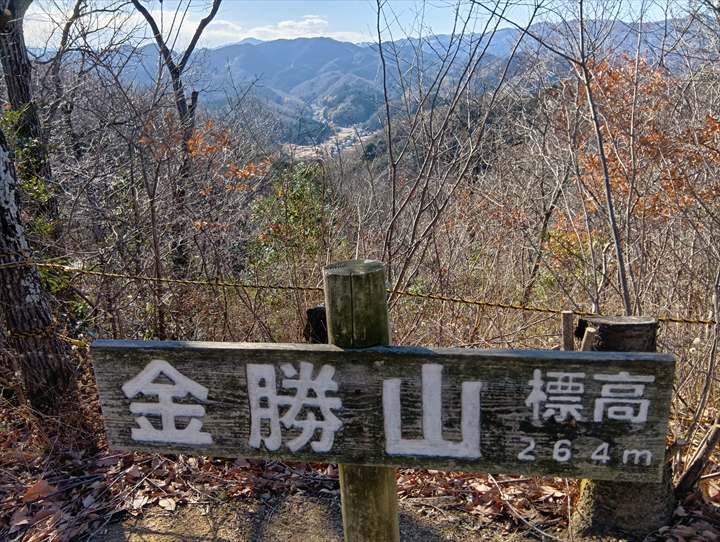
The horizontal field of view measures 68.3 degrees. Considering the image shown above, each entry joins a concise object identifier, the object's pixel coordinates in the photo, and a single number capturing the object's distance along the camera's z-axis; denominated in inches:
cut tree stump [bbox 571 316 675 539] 92.0
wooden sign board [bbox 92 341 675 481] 51.0
